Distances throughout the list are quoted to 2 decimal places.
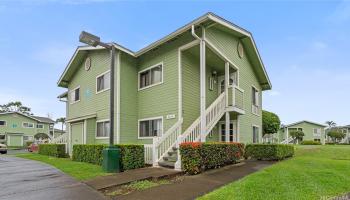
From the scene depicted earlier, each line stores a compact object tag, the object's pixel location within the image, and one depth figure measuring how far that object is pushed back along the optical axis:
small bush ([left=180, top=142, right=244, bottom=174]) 10.38
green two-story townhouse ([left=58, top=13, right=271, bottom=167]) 13.53
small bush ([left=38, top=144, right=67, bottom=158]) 21.03
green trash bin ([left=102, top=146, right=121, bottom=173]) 11.17
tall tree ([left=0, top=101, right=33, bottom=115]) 71.25
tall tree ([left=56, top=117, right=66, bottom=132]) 73.41
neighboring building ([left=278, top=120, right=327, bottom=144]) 57.38
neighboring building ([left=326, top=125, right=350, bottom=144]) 69.14
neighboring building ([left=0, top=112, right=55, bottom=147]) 49.75
